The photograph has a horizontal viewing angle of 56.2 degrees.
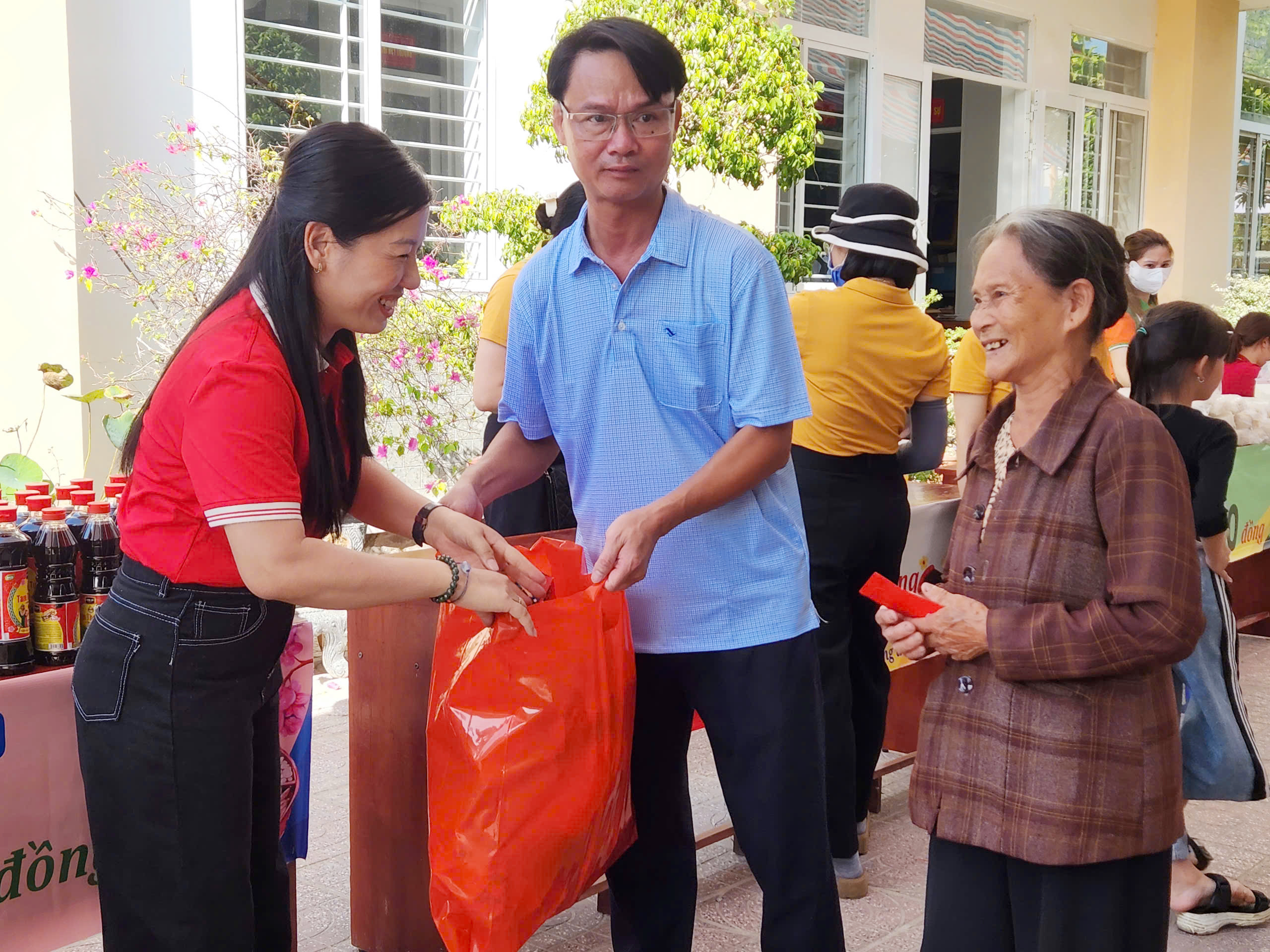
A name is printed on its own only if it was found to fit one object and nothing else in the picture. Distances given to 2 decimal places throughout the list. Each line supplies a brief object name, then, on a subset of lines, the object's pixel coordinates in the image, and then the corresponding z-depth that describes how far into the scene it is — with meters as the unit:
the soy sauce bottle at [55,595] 2.10
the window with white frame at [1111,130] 11.47
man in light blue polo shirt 1.89
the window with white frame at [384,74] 5.92
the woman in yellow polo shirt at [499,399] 3.03
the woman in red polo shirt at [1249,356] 6.09
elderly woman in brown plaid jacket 1.62
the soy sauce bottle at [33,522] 2.11
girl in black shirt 2.75
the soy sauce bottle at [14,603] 2.03
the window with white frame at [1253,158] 13.96
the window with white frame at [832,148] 8.73
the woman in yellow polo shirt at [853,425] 3.12
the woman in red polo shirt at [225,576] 1.59
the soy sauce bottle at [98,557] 2.15
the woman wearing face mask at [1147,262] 4.91
